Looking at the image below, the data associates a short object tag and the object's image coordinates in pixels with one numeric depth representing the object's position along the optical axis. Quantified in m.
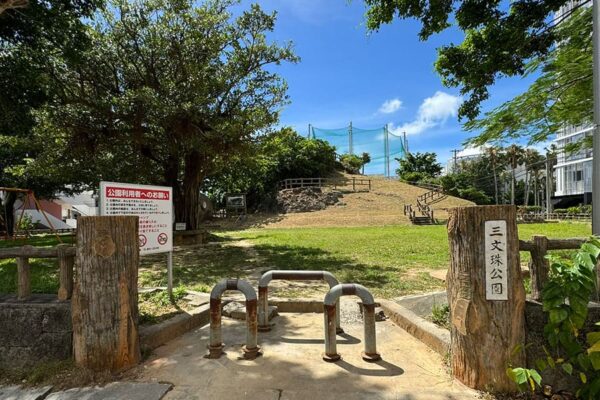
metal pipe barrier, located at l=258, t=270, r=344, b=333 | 4.21
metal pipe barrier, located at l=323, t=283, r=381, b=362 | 3.44
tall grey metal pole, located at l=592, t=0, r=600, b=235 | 3.20
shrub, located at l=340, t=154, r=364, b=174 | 51.85
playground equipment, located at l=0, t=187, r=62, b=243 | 17.72
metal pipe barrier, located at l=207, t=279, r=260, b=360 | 3.56
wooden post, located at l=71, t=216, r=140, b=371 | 3.19
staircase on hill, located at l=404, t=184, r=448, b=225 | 26.17
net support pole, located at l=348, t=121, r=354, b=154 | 54.31
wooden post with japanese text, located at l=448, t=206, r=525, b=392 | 2.84
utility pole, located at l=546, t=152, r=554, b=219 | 34.16
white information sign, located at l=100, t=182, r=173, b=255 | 4.32
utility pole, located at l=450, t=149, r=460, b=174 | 61.02
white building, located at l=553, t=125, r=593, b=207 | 37.10
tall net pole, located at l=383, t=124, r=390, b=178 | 53.25
